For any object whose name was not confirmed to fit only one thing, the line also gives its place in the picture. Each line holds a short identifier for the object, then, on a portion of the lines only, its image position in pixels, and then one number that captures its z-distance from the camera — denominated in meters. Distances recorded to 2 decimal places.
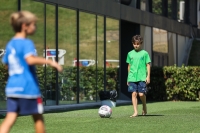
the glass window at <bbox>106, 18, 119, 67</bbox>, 24.83
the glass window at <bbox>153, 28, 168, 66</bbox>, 30.64
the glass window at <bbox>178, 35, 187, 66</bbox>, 35.38
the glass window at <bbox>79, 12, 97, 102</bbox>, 22.34
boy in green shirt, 15.02
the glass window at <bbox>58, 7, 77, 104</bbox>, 20.77
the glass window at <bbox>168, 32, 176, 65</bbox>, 33.22
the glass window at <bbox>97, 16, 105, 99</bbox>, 23.78
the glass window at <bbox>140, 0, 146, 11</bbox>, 28.53
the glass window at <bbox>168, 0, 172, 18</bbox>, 33.91
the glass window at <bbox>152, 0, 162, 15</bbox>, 30.85
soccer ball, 14.34
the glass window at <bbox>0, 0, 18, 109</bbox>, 17.23
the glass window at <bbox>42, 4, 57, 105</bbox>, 19.75
